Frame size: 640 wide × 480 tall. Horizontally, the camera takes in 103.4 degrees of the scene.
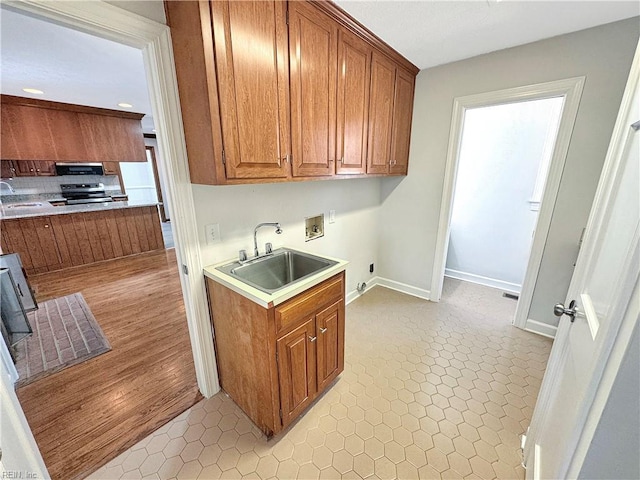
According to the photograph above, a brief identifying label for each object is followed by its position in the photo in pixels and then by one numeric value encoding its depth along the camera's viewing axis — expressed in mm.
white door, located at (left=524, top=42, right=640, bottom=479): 659
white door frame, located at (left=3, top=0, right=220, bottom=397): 969
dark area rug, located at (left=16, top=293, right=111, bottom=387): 1994
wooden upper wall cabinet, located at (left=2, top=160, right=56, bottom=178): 3848
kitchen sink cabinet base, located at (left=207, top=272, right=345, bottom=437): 1283
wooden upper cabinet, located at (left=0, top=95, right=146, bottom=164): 3521
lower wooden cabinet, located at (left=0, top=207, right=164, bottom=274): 3523
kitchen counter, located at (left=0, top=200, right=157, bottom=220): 3574
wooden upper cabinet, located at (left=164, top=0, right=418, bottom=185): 1090
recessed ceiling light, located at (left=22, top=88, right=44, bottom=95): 3002
